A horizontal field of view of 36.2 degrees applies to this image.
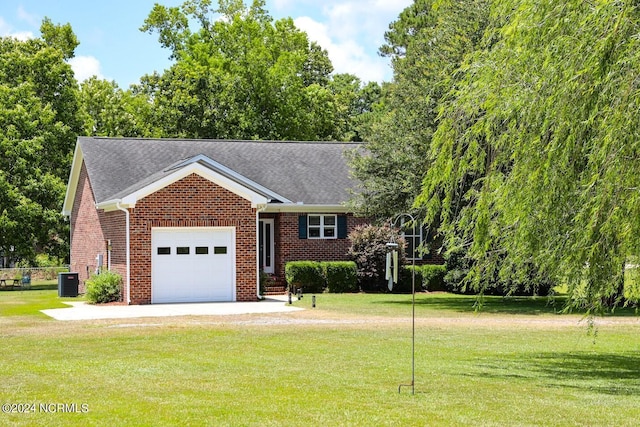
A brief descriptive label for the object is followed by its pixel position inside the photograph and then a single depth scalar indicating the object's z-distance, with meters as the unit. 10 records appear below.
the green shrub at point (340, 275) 34.53
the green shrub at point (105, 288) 29.69
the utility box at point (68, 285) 33.12
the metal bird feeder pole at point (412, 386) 12.34
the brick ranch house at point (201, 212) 29.16
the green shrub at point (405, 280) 35.41
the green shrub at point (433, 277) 36.19
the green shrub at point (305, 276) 34.16
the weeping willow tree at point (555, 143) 11.81
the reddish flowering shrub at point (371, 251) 34.81
